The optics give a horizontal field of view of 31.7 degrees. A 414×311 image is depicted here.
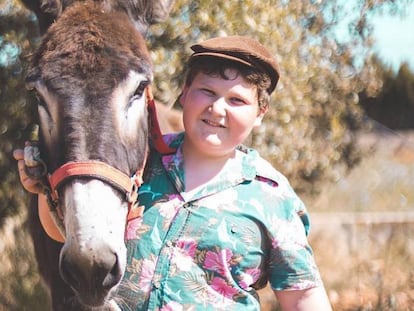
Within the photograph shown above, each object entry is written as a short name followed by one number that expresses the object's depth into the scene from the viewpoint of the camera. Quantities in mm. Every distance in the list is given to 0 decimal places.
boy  2342
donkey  2141
